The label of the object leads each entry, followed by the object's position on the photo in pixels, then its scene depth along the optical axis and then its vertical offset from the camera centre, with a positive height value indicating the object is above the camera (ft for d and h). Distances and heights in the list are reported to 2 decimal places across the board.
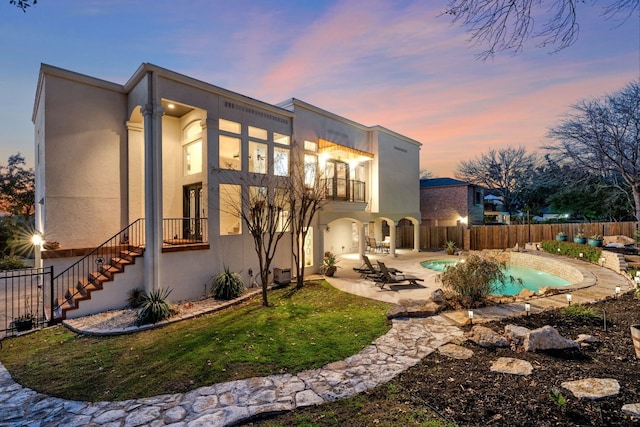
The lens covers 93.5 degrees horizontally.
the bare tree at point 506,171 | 122.01 +19.59
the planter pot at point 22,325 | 24.16 -8.02
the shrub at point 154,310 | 25.09 -7.48
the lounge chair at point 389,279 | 37.50 -7.74
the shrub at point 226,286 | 32.60 -7.05
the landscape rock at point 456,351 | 16.84 -7.77
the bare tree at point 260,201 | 32.73 +2.49
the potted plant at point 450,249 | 65.67 -6.77
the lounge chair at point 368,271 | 41.31 -7.27
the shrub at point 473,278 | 26.91 -5.48
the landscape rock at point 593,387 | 11.90 -7.06
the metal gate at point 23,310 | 24.31 -8.15
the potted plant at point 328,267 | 43.65 -6.83
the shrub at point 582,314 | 21.36 -7.27
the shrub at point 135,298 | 29.89 -7.40
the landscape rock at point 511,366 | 14.48 -7.42
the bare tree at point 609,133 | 63.41 +18.30
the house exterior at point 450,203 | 83.76 +4.48
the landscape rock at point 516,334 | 17.70 -7.15
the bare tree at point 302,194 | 37.99 +3.38
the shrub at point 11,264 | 49.96 -6.51
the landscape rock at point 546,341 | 16.19 -6.81
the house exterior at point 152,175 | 29.84 +5.45
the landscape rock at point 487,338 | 17.85 -7.32
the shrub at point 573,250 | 46.32 -5.79
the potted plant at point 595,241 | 51.90 -4.34
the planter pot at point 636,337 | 14.75 -6.04
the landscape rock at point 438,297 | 27.32 -7.20
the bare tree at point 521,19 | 11.00 +7.48
